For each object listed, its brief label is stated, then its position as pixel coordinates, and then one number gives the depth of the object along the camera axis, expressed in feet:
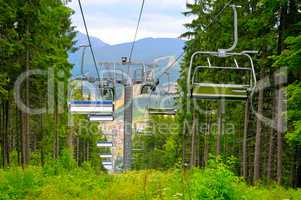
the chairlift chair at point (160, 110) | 136.98
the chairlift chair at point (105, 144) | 217.15
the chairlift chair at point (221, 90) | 52.24
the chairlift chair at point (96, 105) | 118.73
